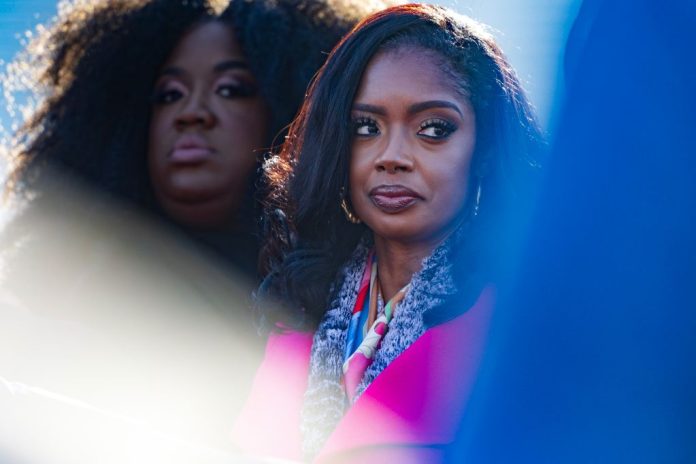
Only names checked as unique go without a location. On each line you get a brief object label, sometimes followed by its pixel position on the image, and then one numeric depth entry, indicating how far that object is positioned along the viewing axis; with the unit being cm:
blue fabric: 378
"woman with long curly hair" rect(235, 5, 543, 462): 409
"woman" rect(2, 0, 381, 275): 458
